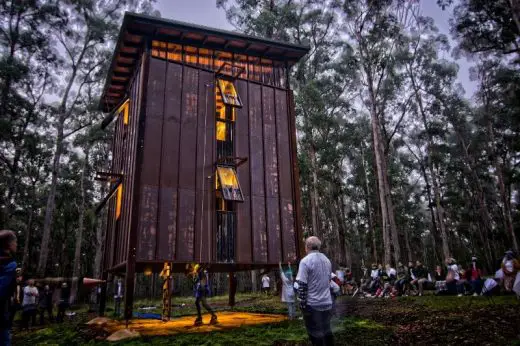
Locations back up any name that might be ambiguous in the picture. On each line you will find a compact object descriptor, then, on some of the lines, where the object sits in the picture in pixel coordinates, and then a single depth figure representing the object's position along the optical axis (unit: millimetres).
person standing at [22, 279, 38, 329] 12484
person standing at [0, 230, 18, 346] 3613
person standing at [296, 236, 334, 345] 4941
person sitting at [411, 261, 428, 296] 15328
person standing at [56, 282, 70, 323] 15352
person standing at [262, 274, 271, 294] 23172
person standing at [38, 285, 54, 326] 15406
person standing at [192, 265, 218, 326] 10369
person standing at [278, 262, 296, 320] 10891
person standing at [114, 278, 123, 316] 17930
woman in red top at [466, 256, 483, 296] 13214
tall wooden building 12555
